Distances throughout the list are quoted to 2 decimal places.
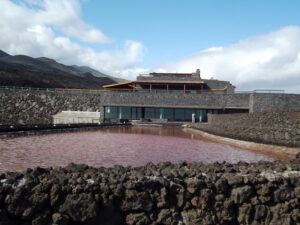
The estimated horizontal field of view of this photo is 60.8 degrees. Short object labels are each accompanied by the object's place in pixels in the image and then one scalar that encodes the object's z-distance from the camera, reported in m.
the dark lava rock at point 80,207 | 4.68
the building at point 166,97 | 30.13
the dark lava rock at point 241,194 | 5.19
